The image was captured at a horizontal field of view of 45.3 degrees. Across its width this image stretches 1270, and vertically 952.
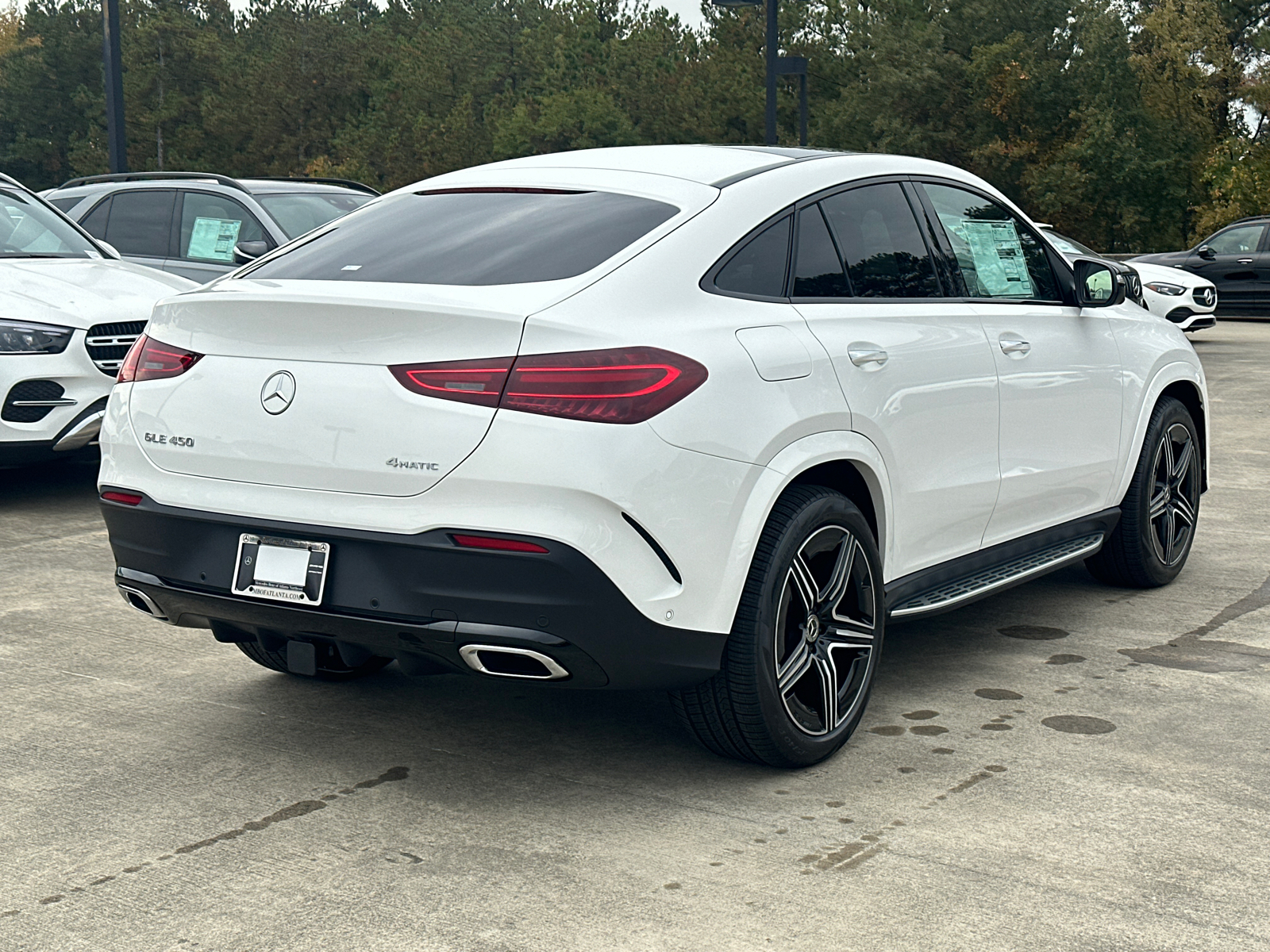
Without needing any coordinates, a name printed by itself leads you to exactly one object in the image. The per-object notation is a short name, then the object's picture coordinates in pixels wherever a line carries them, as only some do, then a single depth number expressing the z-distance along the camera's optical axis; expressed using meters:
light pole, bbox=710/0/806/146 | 20.77
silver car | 11.76
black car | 22.47
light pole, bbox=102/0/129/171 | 18.53
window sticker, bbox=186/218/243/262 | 11.81
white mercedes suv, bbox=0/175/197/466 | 7.83
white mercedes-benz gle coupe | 3.56
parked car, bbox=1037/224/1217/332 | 18.39
